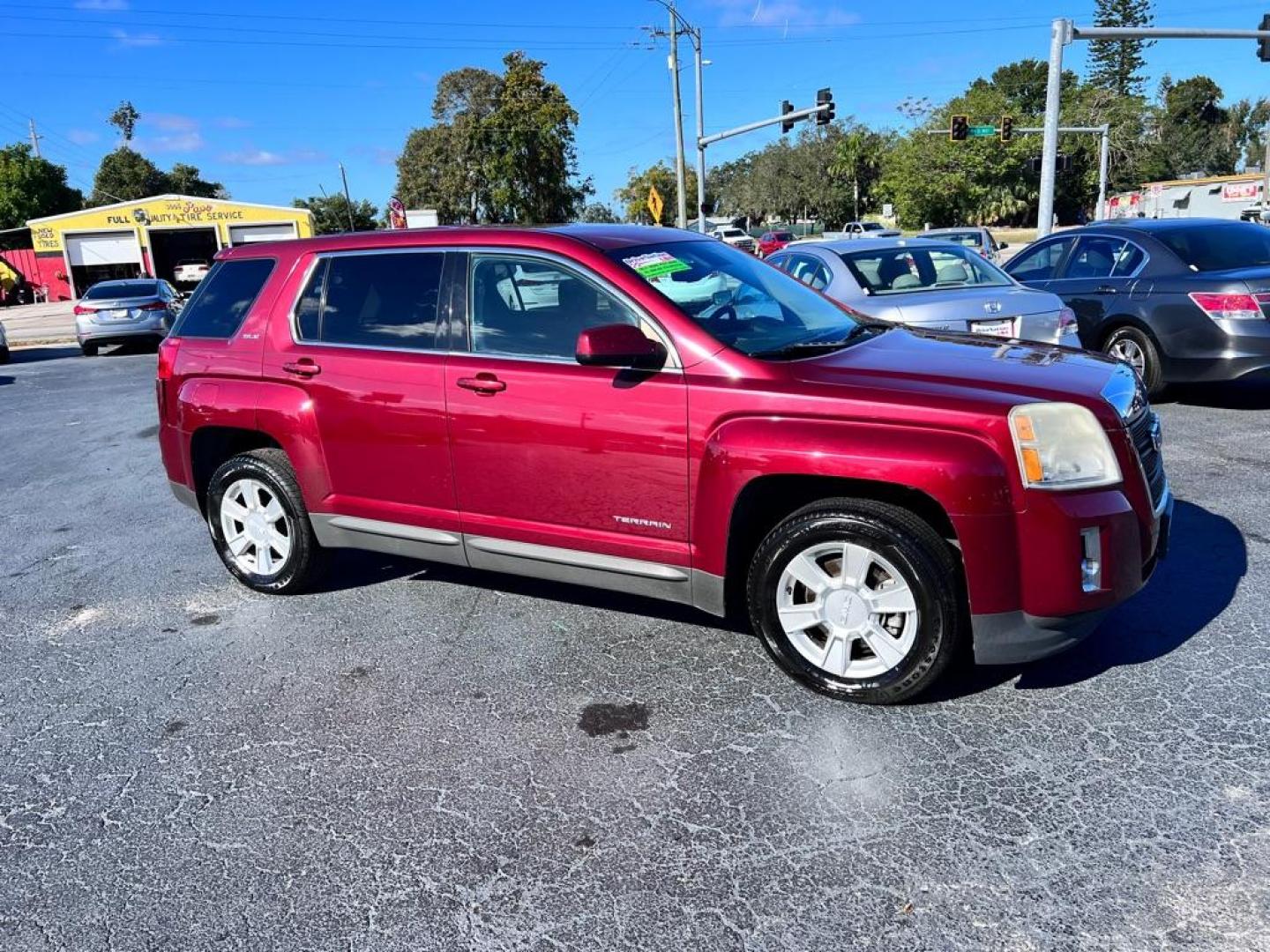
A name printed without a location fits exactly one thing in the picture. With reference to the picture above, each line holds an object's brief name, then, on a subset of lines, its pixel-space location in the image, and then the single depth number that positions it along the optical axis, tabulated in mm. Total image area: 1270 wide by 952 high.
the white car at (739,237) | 37388
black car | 7703
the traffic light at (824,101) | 25873
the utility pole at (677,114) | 35031
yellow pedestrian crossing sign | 28016
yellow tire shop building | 45688
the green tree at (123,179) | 79750
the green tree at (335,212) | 76562
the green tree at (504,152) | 55875
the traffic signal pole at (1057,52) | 18516
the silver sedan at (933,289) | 7328
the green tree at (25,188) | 63094
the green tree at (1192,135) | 96750
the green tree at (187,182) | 83062
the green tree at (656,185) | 94125
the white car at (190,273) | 26608
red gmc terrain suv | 3271
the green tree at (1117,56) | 83375
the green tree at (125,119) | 95625
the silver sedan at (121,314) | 18797
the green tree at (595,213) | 61941
